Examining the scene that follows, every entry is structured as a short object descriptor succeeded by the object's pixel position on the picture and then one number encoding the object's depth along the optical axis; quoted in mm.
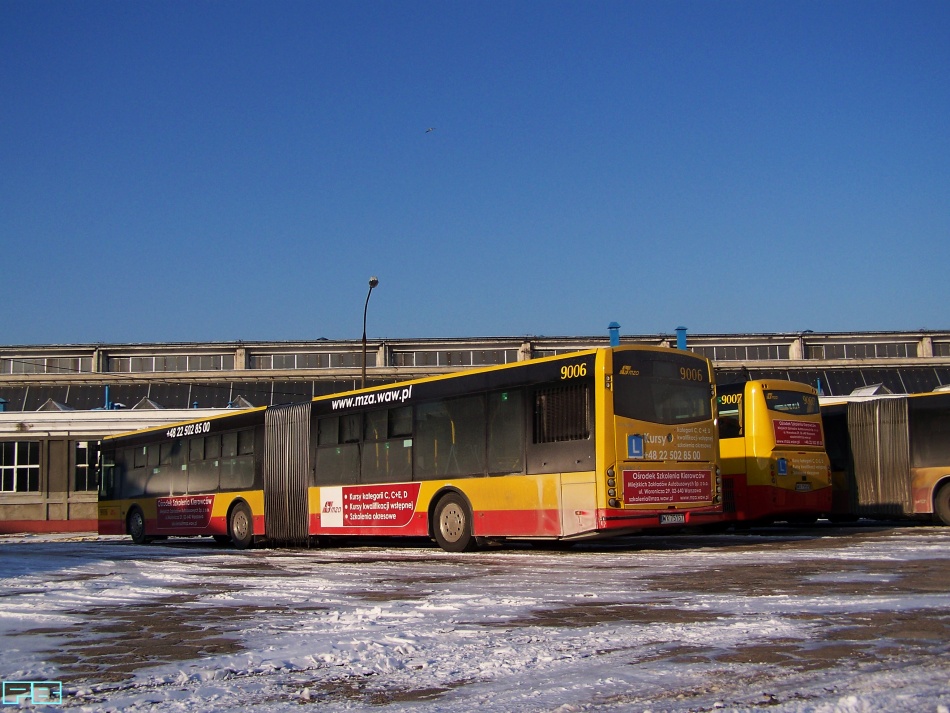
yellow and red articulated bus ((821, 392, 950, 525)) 20875
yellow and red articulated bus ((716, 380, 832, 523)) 20344
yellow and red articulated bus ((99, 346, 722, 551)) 14898
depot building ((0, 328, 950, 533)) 56031
